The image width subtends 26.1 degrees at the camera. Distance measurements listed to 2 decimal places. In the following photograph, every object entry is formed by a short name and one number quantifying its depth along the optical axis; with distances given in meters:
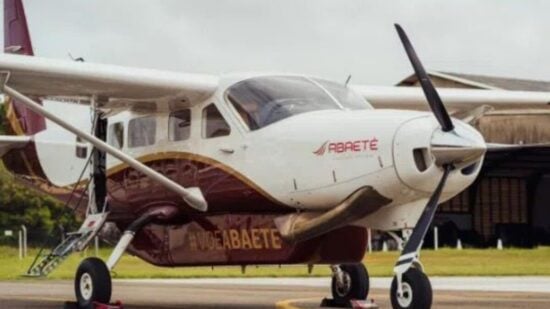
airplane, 11.98
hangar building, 46.22
